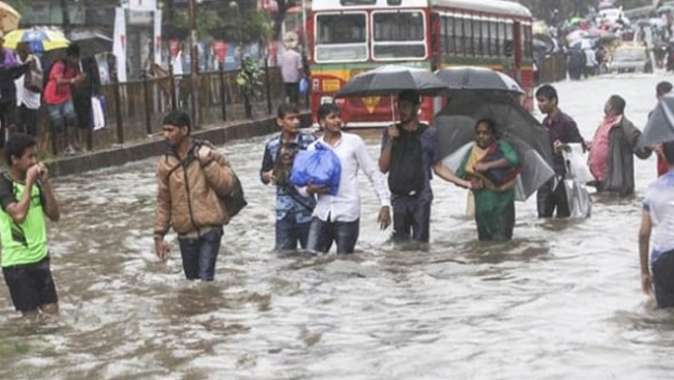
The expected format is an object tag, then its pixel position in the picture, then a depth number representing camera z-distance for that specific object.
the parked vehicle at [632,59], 74.06
